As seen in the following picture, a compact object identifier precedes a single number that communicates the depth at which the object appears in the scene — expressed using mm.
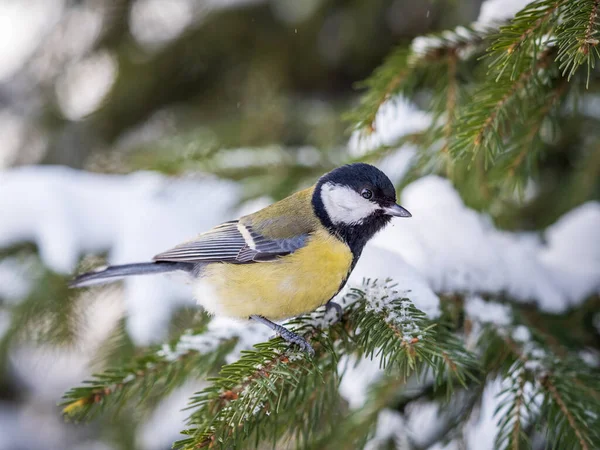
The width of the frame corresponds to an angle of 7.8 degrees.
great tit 1583
